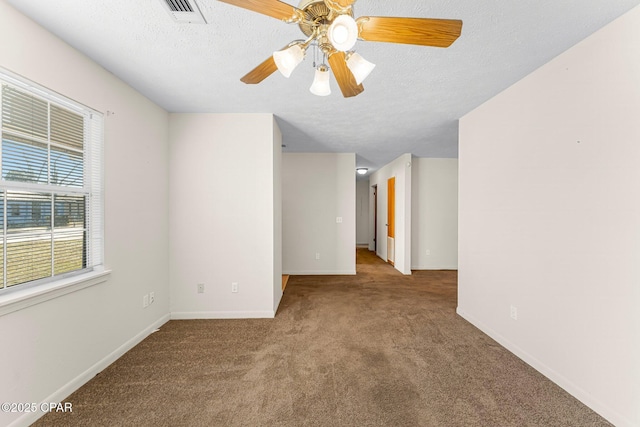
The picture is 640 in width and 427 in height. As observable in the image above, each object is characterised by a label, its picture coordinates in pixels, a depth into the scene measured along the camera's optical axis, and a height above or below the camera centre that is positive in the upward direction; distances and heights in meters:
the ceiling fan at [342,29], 0.90 +0.74
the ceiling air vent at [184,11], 1.35 +1.16
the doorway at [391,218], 5.71 -0.10
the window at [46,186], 1.45 +0.19
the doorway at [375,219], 7.31 -0.15
